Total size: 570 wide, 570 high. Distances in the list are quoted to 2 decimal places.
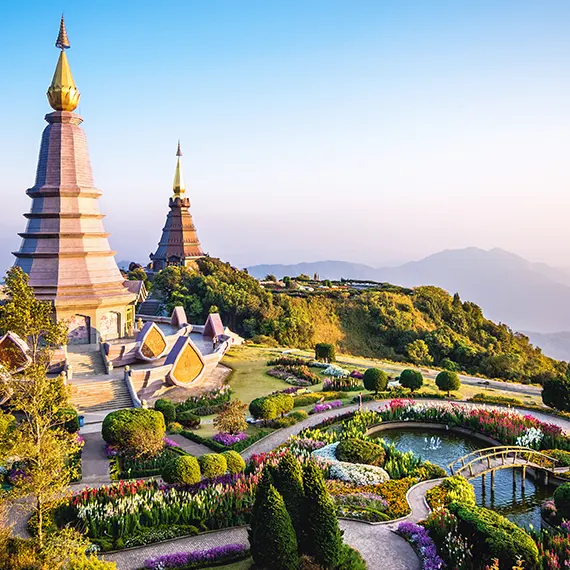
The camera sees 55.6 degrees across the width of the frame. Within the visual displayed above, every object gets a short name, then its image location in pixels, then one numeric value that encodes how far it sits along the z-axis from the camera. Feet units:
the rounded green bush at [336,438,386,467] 59.52
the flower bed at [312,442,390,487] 55.11
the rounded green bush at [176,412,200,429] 76.89
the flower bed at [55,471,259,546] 45.73
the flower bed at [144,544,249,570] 41.70
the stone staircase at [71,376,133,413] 80.28
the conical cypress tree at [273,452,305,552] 39.47
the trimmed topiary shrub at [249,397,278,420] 74.64
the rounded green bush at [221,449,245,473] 56.85
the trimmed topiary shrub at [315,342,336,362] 119.34
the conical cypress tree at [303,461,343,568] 38.17
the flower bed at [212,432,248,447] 68.49
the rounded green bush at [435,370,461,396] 92.68
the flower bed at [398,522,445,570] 40.71
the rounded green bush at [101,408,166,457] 61.36
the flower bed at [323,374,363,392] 97.91
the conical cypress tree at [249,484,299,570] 37.42
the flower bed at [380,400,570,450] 66.33
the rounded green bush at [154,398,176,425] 75.31
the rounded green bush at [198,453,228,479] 54.54
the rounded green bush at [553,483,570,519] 46.78
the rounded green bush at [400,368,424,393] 93.15
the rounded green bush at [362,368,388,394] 90.53
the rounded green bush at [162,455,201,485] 52.26
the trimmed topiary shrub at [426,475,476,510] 50.01
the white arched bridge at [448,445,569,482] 55.77
